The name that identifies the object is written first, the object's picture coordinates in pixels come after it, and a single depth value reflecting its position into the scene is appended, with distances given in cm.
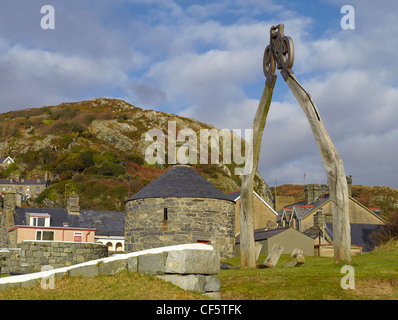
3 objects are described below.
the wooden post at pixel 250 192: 1662
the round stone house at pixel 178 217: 2956
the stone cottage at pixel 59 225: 4394
